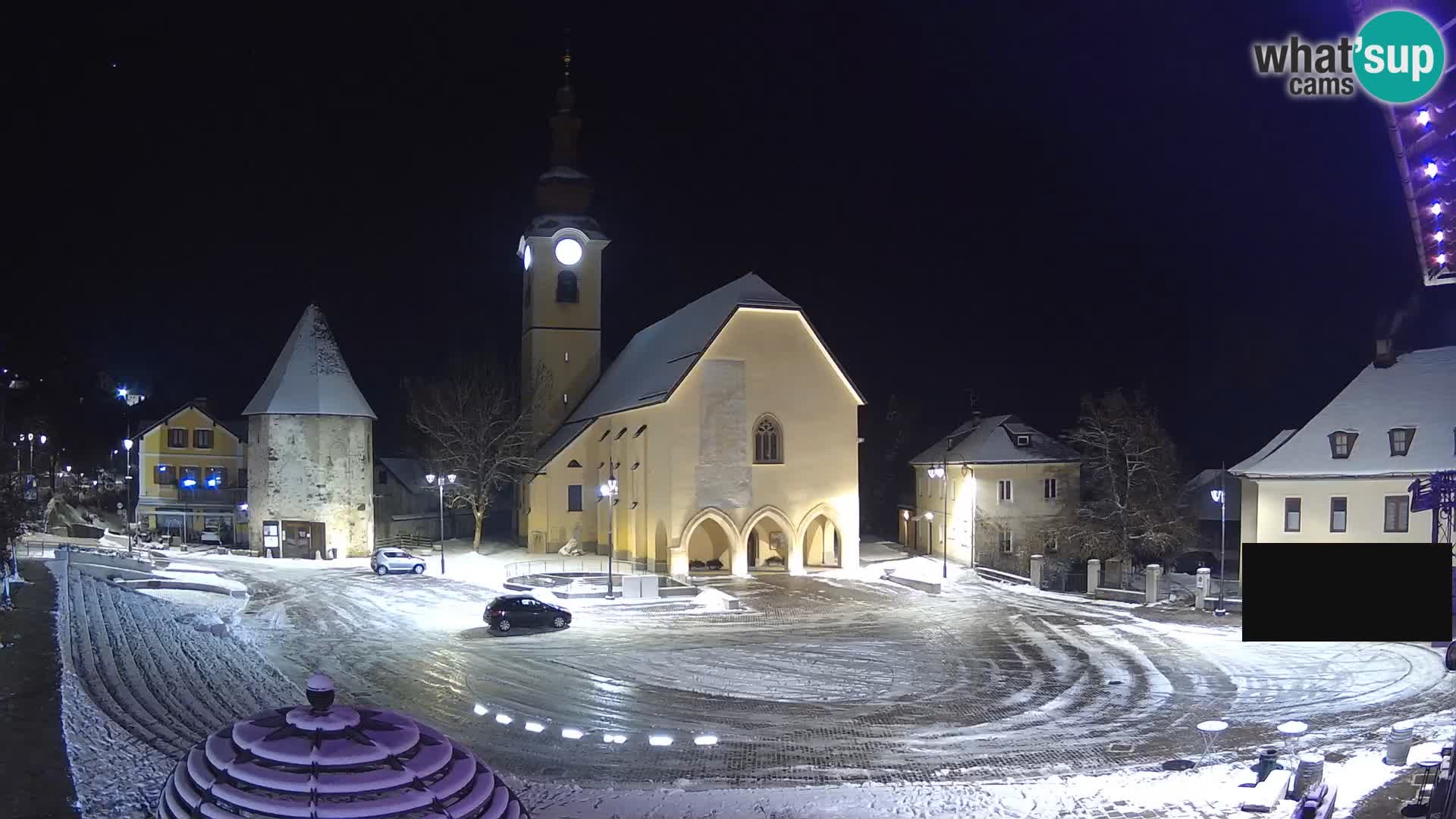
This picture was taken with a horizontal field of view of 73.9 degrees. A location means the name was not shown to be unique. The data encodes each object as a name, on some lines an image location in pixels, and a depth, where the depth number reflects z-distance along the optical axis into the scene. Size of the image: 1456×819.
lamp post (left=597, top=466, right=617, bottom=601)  32.53
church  38.00
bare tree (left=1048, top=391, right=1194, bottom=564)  37.28
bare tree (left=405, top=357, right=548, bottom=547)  46.12
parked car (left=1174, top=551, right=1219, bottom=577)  45.59
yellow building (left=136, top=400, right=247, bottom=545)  51.16
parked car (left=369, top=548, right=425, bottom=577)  36.97
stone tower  42.94
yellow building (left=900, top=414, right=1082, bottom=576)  42.56
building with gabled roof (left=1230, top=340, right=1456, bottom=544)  31.95
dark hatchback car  25.14
